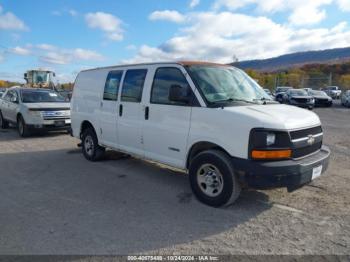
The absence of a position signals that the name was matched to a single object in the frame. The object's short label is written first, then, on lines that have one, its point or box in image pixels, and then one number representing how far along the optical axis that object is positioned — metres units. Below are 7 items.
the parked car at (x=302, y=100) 24.22
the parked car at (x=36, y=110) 10.94
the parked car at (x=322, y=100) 27.03
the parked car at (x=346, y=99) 27.17
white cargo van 4.09
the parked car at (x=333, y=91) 40.00
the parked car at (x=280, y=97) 29.26
